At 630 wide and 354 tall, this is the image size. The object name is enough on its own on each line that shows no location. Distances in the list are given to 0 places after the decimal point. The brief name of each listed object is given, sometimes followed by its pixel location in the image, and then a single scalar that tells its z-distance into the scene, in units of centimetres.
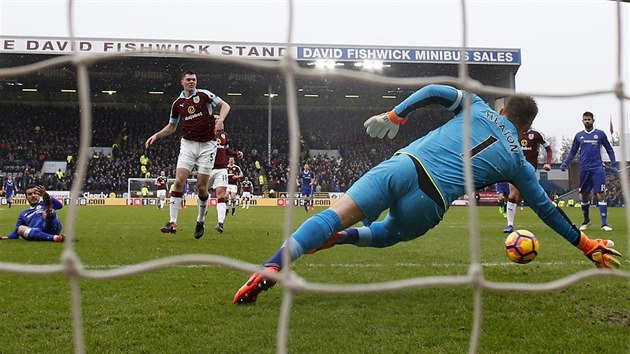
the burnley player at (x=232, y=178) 1325
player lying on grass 638
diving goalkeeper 275
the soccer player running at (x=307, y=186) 1658
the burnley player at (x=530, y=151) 763
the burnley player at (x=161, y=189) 1617
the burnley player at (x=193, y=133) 631
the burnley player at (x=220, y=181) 791
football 332
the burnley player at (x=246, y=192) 1919
